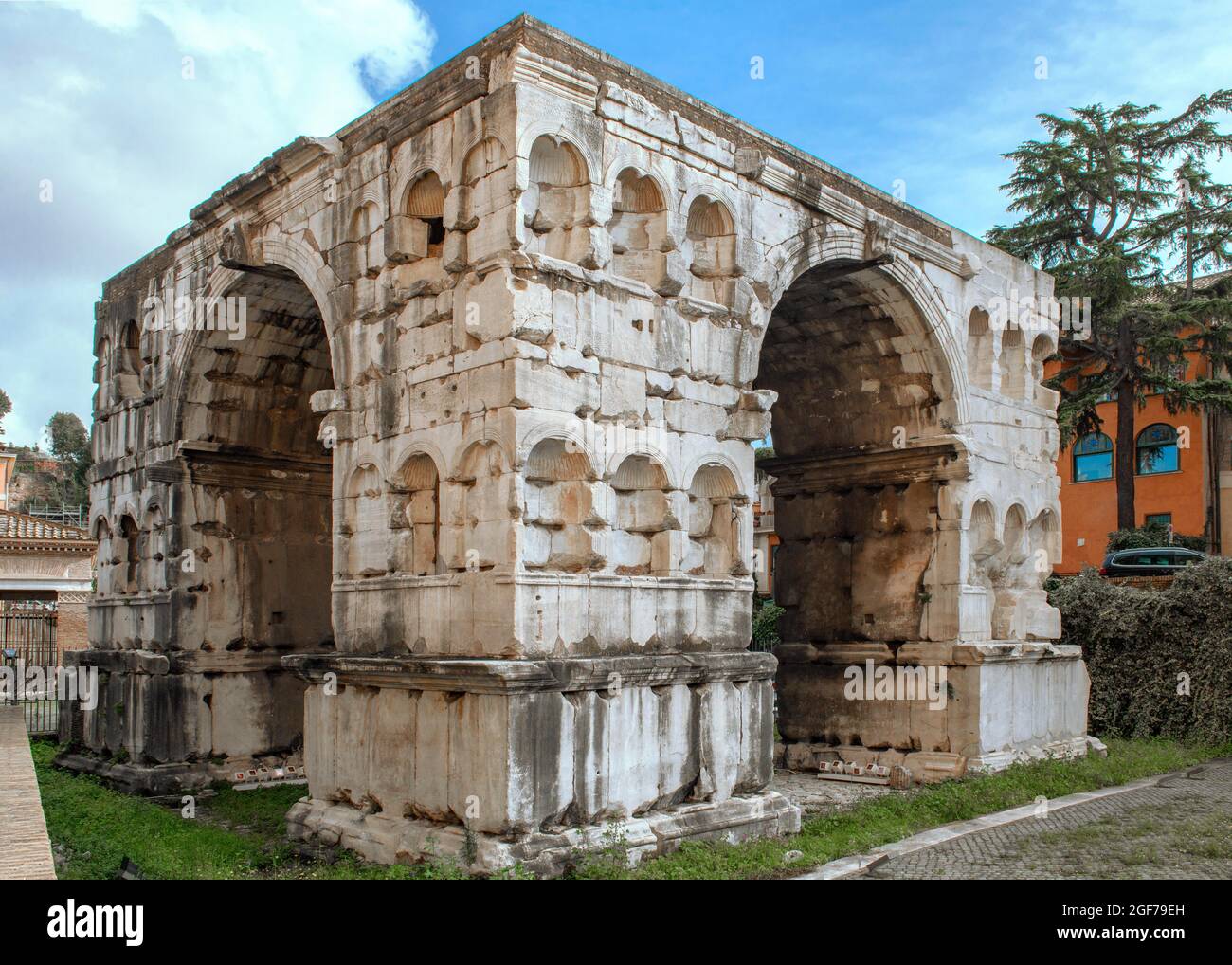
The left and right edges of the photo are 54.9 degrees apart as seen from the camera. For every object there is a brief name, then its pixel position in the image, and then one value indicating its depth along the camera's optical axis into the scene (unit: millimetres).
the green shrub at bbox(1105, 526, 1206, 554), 23938
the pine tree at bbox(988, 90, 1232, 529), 23938
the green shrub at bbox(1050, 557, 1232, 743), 13820
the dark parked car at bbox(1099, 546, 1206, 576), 21406
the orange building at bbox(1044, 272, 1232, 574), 25891
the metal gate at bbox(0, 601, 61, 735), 16641
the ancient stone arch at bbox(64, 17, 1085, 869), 7836
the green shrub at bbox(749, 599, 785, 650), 20375
